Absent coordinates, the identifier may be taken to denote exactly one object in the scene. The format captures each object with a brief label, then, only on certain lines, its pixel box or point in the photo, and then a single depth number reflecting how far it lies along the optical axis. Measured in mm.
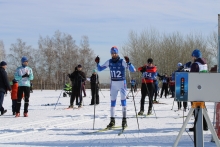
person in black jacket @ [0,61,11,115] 11766
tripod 4488
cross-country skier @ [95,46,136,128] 9094
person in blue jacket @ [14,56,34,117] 11867
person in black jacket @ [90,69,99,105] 18728
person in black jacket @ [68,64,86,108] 16391
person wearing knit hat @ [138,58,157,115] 12542
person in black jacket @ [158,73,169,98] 25412
